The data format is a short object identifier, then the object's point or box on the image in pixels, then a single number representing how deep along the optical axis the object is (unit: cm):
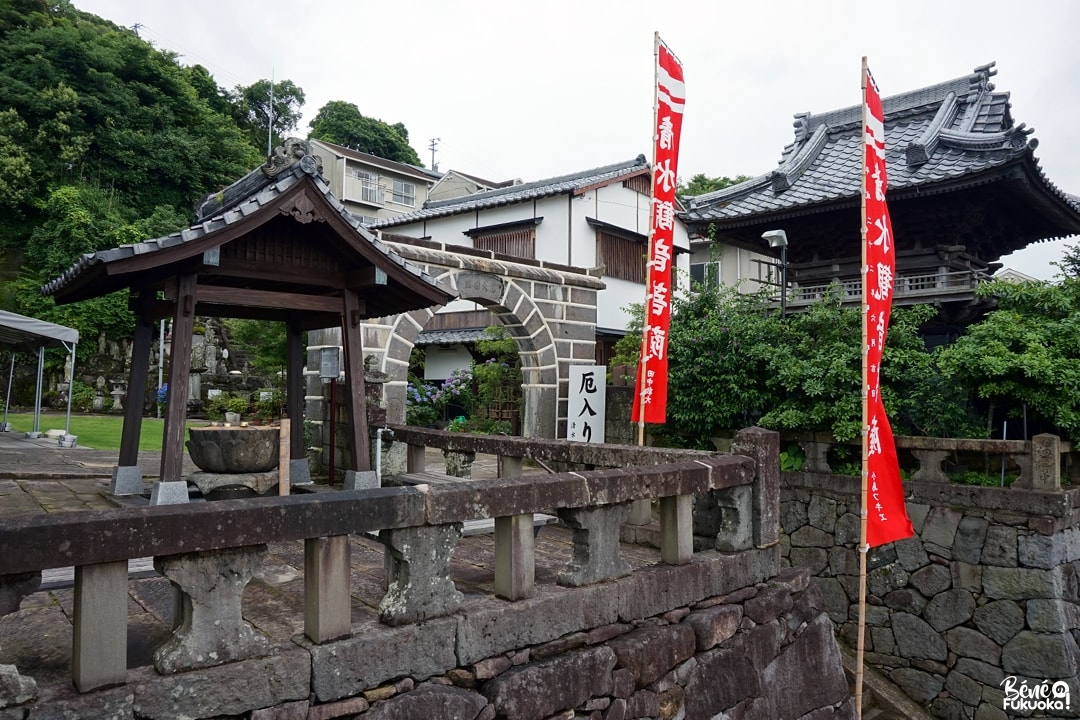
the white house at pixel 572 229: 2134
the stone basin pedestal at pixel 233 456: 657
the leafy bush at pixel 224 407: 2297
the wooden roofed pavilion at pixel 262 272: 594
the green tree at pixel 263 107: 3897
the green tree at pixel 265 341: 1953
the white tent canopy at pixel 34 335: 1365
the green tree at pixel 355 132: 4241
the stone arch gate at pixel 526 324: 1139
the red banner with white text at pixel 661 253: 904
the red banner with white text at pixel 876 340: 723
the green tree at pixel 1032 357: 906
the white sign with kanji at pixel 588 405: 1134
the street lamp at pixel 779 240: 1246
